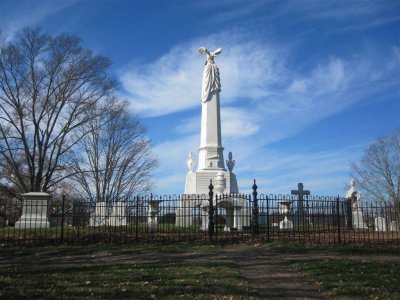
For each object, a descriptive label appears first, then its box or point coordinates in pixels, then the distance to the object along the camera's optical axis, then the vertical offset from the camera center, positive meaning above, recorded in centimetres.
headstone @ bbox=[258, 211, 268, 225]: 2418 -64
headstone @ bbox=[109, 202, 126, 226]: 2225 -12
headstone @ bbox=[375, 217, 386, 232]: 2419 -83
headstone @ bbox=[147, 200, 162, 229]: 1884 -12
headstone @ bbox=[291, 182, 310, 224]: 2645 +100
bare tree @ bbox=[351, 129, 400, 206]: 3578 +170
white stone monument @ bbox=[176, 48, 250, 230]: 2631 +383
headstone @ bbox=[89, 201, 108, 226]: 2257 -6
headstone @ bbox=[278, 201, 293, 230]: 2159 -46
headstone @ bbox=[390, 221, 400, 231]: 2418 -101
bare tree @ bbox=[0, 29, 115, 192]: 2720 +625
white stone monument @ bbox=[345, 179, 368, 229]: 2458 +45
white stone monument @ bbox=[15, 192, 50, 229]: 1889 -6
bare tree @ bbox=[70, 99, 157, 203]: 3219 +308
